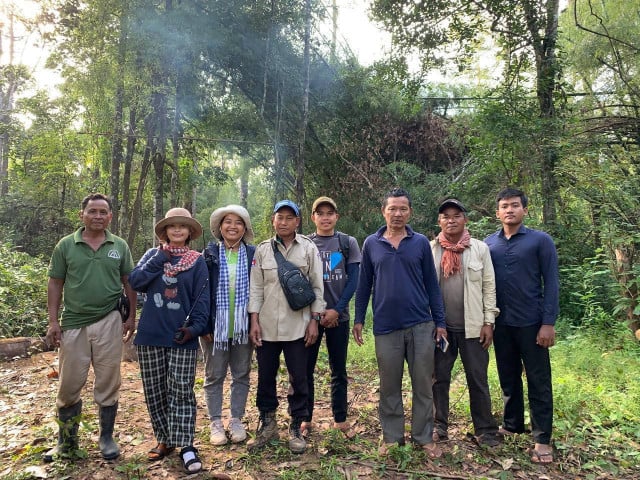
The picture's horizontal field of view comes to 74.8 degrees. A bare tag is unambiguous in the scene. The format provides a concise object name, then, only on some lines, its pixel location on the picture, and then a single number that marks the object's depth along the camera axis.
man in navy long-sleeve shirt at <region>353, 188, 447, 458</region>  2.97
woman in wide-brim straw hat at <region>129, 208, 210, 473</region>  2.90
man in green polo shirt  2.94
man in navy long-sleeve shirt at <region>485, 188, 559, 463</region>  3.05
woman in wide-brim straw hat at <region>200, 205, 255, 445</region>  3.17
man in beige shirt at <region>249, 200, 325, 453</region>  3.10
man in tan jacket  3.10
